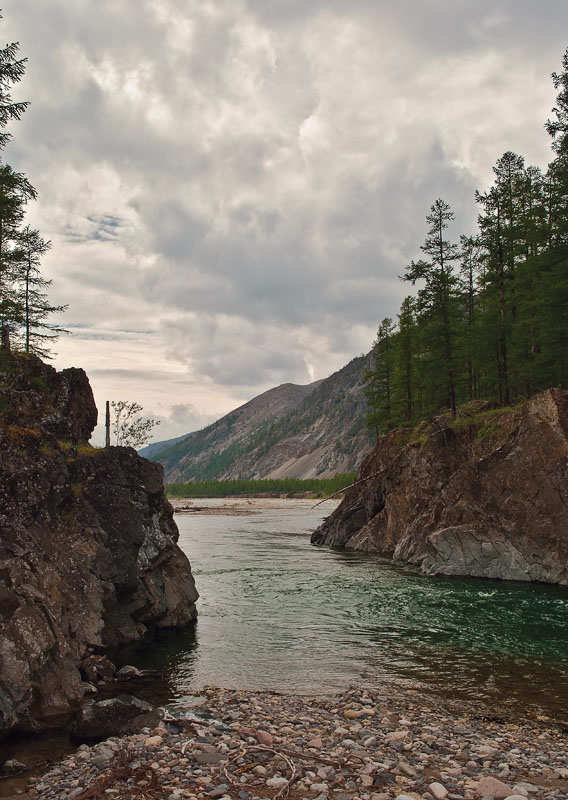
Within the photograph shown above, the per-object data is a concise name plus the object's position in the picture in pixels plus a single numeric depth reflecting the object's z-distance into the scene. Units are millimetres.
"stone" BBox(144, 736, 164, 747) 11017
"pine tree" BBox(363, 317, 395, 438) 73500
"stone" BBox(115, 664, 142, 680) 16734
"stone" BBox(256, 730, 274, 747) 10938
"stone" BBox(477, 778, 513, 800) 8680
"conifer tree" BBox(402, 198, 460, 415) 48031
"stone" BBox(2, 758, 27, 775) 10355
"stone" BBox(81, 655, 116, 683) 15789
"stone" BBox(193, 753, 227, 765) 10172
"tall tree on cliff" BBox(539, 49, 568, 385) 33938
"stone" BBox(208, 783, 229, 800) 8832
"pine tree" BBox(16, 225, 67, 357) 39438
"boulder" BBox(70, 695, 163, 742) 11820
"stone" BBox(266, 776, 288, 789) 9182
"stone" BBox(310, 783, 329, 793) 9016
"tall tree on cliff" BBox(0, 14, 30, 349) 20078
